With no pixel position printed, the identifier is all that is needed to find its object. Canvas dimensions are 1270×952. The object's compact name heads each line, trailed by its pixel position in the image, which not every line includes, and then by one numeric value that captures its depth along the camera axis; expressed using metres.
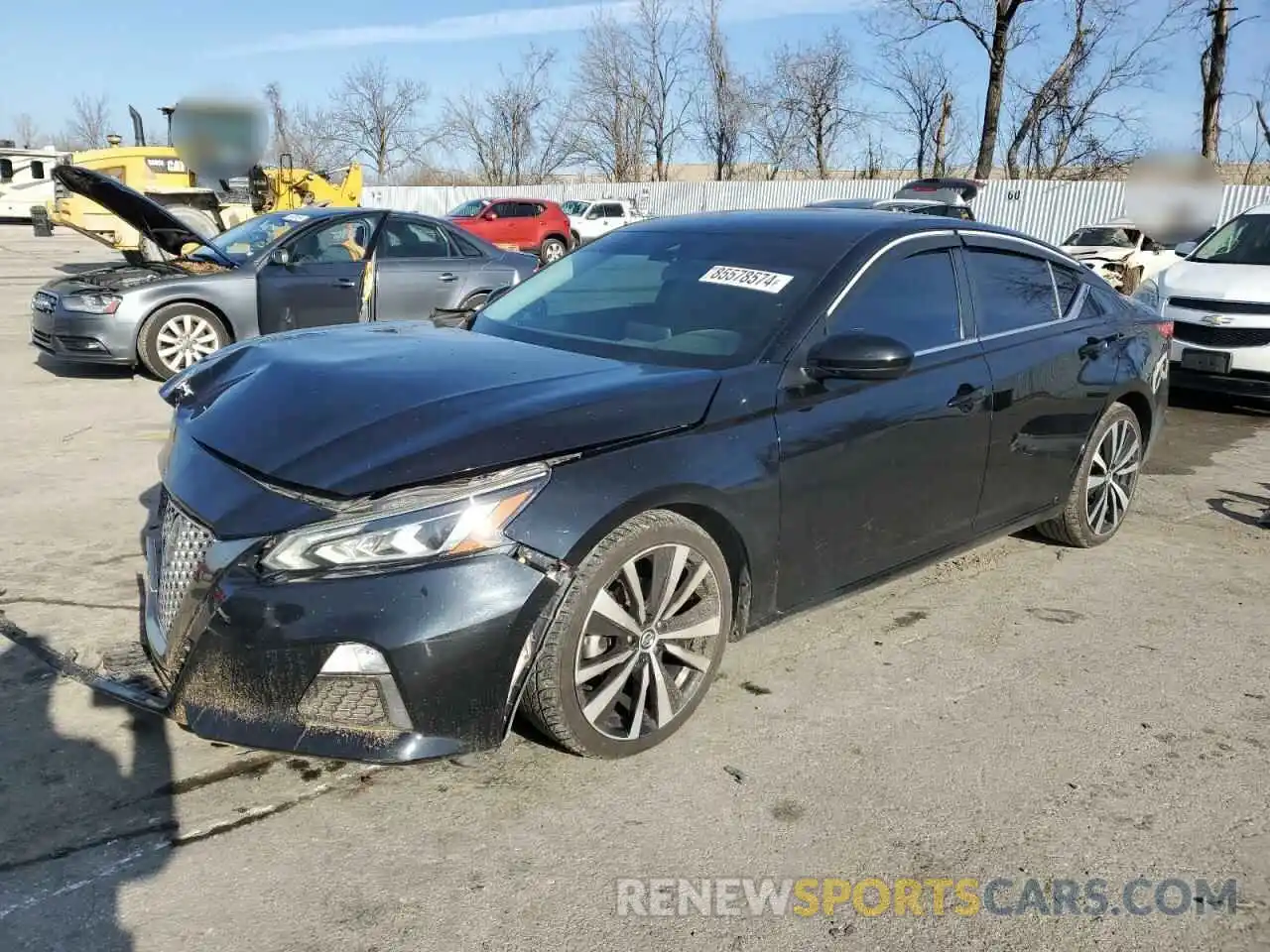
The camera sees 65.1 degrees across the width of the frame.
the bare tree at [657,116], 46.81
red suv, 25.75
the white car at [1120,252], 15.12
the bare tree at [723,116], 44.59
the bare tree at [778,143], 44.75
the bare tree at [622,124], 47.09
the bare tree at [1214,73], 27.66
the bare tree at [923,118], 38.97
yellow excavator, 18.61
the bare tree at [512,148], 51.16
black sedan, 2.54
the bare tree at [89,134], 68.69
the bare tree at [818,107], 43.19
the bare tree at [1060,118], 31.89
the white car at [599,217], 29.91
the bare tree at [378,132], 54.88
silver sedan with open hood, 8.43
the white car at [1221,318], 8.17
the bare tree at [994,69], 31.50
